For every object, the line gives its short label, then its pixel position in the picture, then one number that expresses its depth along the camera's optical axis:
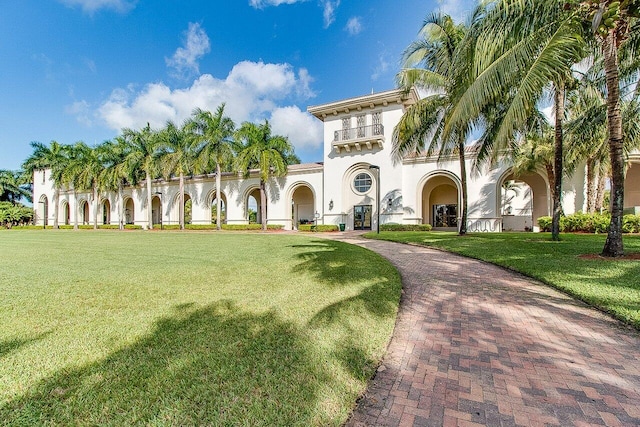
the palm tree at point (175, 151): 27.92
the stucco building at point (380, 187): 21.41
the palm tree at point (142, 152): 29.27
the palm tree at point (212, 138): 26.27
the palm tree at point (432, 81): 14.23
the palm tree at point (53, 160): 36.53
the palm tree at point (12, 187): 47.62
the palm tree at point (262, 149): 24.81
